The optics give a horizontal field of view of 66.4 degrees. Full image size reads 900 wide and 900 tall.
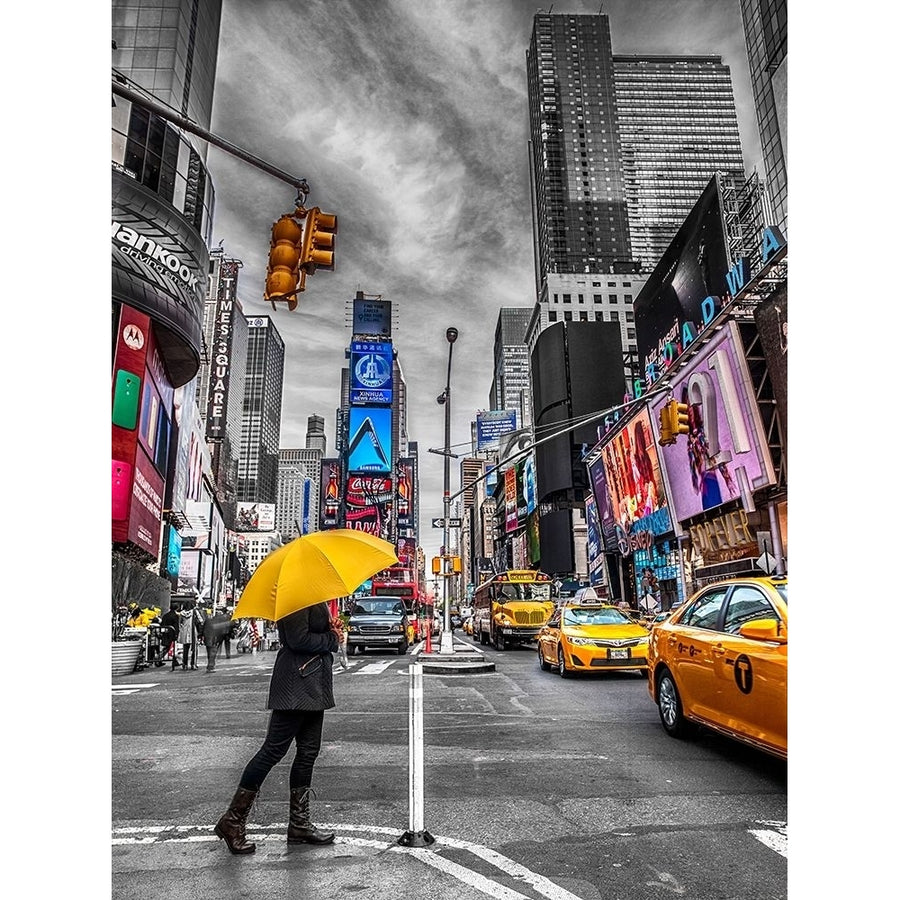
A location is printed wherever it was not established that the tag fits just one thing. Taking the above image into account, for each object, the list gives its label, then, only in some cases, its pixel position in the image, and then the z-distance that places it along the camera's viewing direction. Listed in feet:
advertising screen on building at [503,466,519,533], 344.49
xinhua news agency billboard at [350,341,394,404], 213.25
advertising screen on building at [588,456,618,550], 155.02
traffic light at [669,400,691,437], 44.57
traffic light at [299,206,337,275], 22.76
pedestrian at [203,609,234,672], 59.52
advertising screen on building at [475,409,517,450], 353.72
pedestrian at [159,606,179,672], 67.67
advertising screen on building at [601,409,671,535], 117.50
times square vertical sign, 239.09
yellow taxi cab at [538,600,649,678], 45.19
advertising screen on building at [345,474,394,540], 242.17
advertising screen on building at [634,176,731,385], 130.41
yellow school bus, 86.53
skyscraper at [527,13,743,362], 501.56
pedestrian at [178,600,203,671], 63.44
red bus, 172.20
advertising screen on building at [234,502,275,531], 522.47
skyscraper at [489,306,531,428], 531.09
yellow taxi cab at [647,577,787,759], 17.47
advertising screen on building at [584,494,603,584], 177.61
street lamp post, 64.54
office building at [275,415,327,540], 589.73
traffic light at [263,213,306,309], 22.36
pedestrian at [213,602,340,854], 14.33
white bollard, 14.30
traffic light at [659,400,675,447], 44.83
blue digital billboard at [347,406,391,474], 212.43
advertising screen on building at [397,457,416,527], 462.76
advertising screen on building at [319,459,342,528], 316.81
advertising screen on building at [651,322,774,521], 82.02
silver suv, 80.48
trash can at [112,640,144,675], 57.47
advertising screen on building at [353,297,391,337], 271.69
